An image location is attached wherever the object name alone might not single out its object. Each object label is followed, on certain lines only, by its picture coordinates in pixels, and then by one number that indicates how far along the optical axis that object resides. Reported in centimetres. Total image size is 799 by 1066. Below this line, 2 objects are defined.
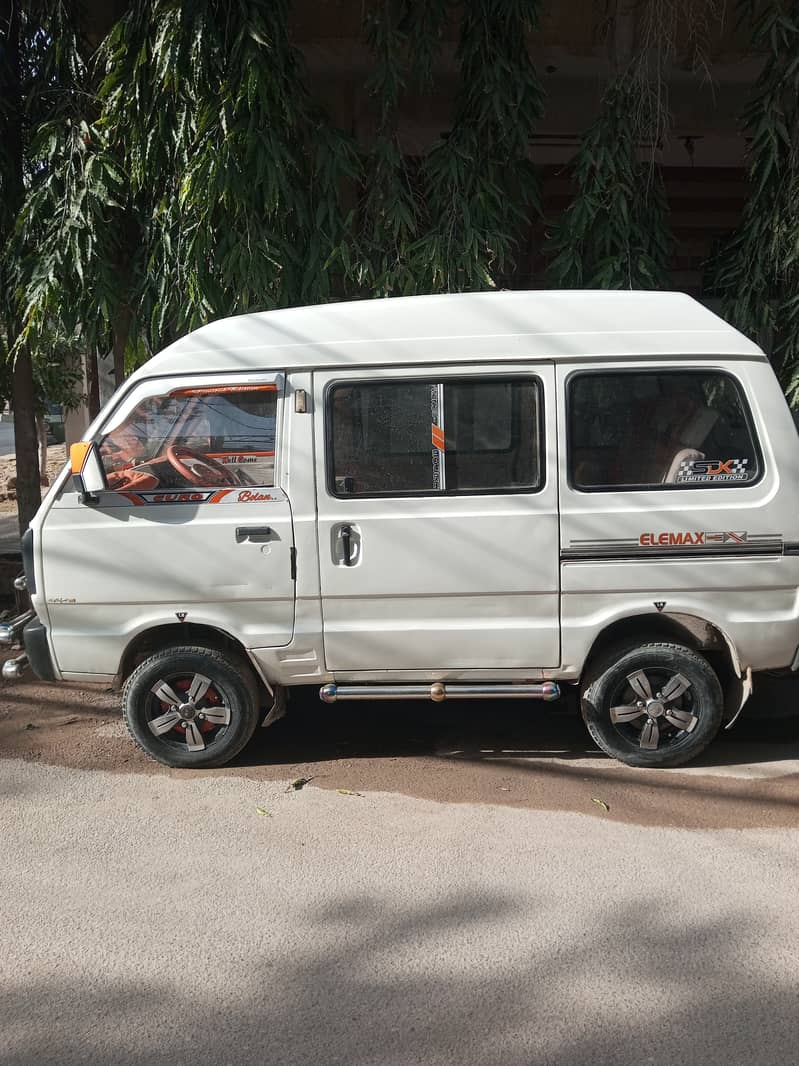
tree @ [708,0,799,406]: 688
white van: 479
